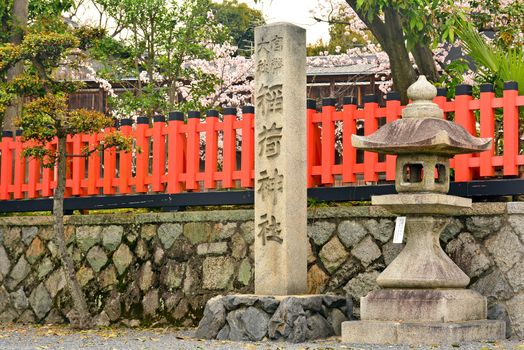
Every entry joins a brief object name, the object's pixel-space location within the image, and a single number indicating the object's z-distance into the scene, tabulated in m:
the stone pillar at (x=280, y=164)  9.63
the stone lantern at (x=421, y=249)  8.64
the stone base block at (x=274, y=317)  9.24
